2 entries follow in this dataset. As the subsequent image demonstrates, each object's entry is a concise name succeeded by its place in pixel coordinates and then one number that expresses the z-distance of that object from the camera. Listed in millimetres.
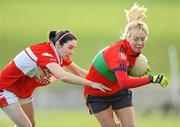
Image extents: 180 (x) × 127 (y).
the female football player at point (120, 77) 19125
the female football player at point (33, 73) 19484
